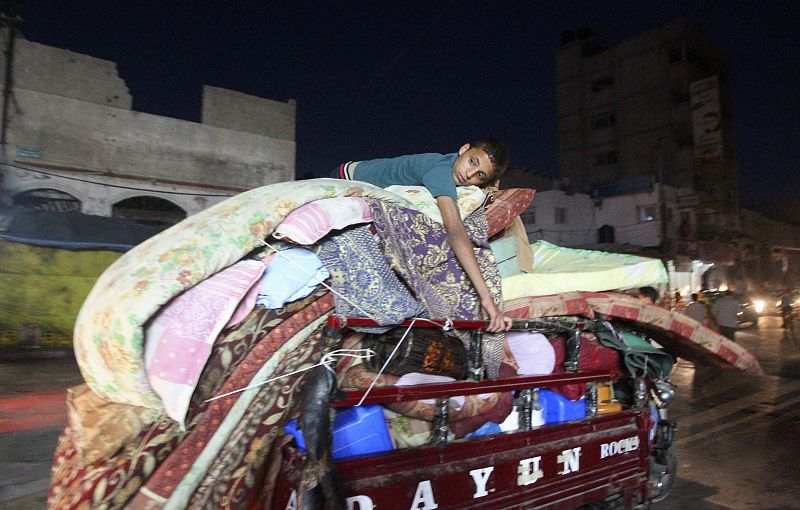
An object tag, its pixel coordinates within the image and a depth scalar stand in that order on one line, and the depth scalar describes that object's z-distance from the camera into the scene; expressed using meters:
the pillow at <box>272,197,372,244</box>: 1.87
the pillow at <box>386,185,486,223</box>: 2.45
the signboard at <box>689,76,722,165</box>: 23.98
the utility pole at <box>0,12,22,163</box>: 12.09
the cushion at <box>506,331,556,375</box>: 2.72
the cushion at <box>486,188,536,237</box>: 2.74
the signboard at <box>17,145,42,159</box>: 12.25
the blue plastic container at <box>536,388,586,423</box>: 2.73
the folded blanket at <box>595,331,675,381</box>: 2.91
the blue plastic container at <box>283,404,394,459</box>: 2.00
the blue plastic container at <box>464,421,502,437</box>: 2.46
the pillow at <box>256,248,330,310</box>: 1.91
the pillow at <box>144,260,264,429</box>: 1.62
